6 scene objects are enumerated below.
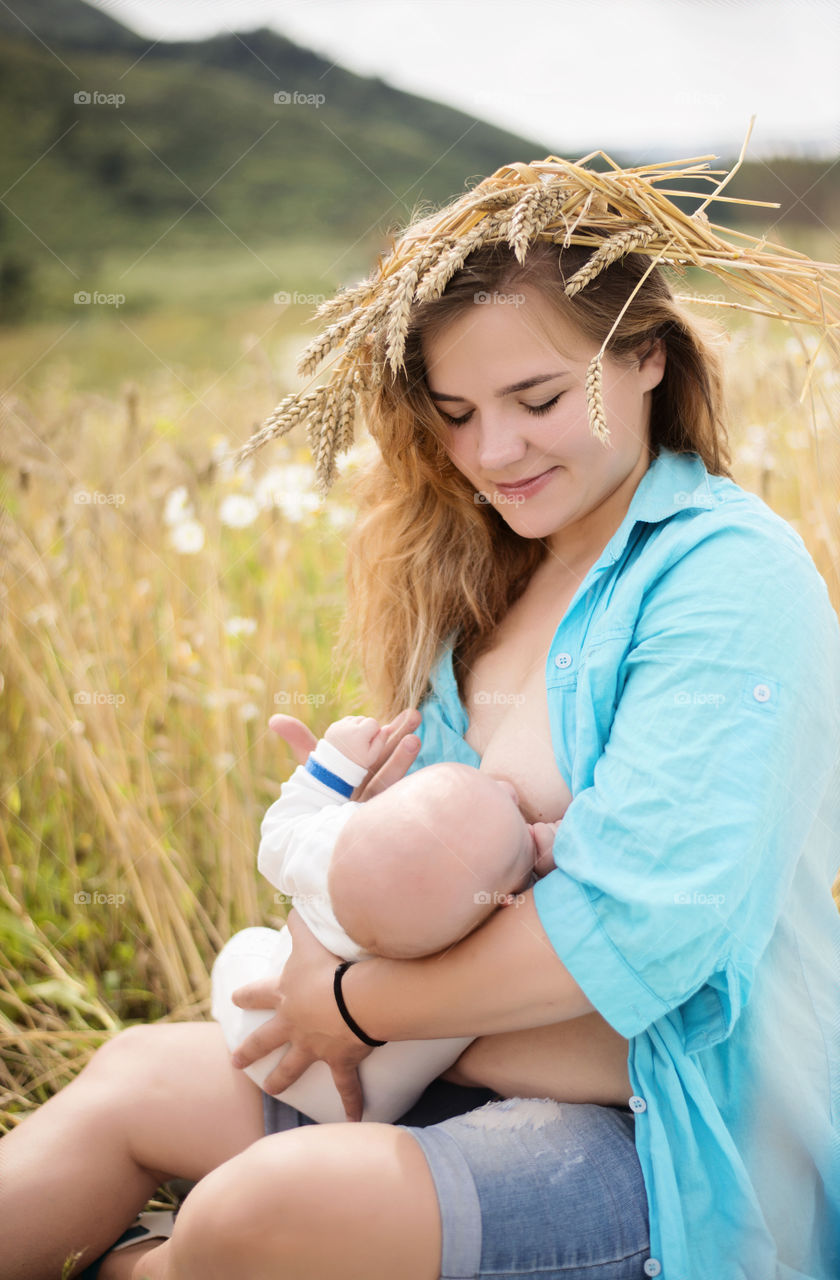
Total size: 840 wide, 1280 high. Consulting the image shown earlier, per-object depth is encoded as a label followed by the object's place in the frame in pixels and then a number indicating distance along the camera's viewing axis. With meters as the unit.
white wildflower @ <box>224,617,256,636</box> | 2.11
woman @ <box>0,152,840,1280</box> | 0.99
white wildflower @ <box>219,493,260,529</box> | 2.14
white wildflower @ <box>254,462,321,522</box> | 2.08
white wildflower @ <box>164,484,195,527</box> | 2.09
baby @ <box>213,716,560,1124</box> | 1.08
